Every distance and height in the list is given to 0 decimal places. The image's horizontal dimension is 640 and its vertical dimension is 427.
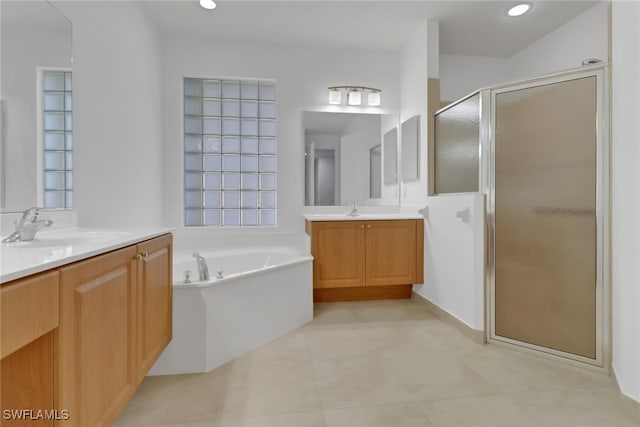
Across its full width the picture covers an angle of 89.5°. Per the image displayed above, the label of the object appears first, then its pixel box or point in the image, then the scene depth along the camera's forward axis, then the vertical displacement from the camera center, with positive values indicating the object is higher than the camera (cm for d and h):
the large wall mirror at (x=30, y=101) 132 +51
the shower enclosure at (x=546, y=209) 183 +2
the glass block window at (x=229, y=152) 340 +65
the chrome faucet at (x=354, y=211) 332 +2
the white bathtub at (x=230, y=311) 183 -64
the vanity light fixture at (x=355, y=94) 348 +129
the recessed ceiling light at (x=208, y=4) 264 +173
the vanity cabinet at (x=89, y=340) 82 -39
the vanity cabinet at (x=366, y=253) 288 -37
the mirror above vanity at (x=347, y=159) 350 +59
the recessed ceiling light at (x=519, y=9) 268 +173
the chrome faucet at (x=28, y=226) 125 -5
